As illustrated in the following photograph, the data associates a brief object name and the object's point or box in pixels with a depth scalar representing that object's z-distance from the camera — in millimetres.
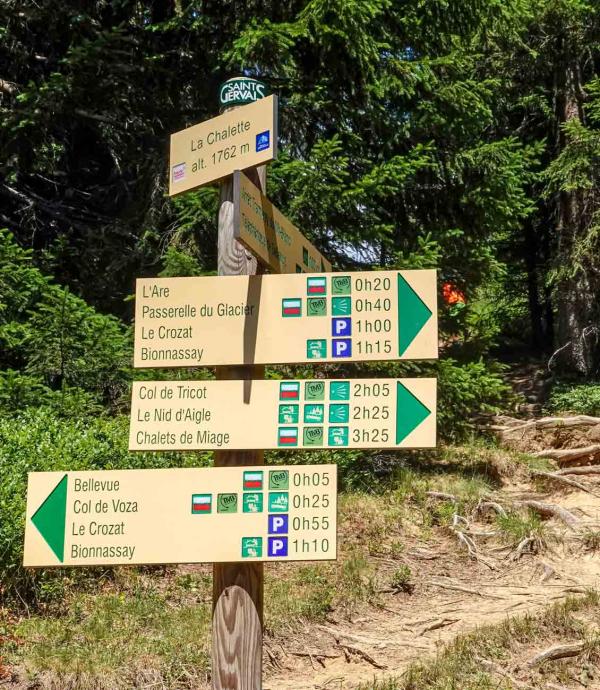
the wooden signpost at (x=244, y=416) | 3357
